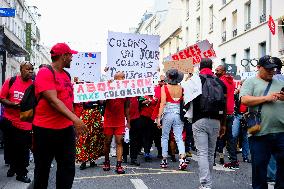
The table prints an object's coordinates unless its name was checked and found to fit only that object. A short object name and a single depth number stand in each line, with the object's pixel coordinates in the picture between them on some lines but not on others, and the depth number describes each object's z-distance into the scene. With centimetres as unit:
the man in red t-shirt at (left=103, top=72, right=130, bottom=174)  894
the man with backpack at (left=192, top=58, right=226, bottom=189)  673
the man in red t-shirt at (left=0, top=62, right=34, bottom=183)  747
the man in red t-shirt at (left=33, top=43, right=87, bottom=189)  516
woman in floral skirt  941
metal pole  1327
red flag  2311
